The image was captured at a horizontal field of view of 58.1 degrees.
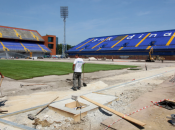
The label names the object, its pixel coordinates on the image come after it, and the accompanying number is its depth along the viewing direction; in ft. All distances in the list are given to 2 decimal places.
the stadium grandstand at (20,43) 212.58
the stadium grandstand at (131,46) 171.12
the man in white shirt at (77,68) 27.32
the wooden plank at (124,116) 13.79
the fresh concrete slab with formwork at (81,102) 15.71
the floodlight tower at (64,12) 263.49
